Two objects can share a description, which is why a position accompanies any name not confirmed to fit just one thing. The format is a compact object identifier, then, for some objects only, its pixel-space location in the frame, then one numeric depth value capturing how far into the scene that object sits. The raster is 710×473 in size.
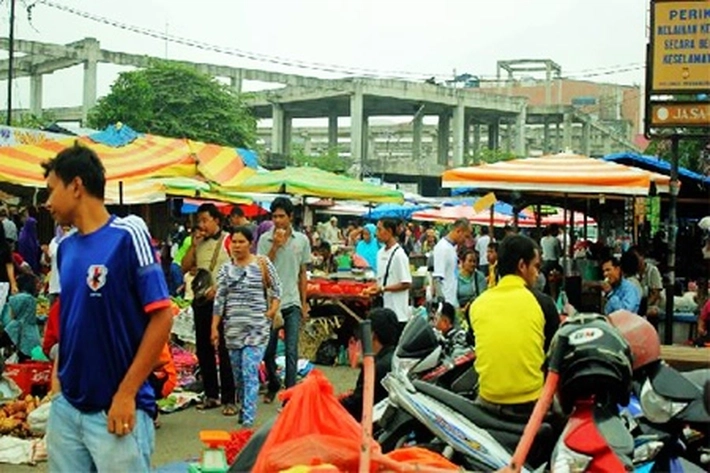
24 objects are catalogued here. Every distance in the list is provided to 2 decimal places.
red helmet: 4.50
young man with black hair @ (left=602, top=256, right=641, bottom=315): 8.84
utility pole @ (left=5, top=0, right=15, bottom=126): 25.36
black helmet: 4.01
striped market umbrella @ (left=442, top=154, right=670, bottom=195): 9.48
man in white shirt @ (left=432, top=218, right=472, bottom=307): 11.36
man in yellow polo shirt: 5.15
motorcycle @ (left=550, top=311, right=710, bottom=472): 3.99
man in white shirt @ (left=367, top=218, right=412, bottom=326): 9.84
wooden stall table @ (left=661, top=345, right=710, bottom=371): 6.96
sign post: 10.45
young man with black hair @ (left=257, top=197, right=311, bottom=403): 9.08
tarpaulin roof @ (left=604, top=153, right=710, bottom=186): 12.82
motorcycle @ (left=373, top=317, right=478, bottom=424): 5.90
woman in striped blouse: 7.97
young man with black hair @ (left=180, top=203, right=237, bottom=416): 8.84
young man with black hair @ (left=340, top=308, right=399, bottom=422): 6.14
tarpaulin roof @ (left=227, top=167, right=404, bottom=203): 12.35
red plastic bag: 4.06
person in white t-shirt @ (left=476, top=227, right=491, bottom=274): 19.03
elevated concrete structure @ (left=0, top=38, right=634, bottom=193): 52.00
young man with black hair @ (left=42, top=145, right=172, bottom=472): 3.59
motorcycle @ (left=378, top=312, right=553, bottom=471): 4.78
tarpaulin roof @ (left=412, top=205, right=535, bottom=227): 28.80
